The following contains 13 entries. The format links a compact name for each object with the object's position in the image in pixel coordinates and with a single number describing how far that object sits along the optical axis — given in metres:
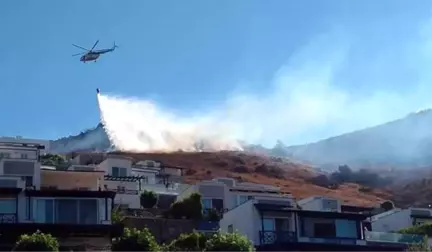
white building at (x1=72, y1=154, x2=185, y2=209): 81.31
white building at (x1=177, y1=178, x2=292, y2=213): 82.62
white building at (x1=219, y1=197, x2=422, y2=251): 64.69
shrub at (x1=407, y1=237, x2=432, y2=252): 42.47
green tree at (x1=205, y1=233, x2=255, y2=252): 48.12
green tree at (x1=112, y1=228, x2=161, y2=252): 47.97
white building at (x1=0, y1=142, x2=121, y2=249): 52.59
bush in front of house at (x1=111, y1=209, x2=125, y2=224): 57.94
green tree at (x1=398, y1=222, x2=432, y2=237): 72.44
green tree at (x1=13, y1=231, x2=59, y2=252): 44.12
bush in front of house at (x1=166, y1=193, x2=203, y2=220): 71.62
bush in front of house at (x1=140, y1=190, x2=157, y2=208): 79.62
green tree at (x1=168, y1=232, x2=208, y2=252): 52.72
